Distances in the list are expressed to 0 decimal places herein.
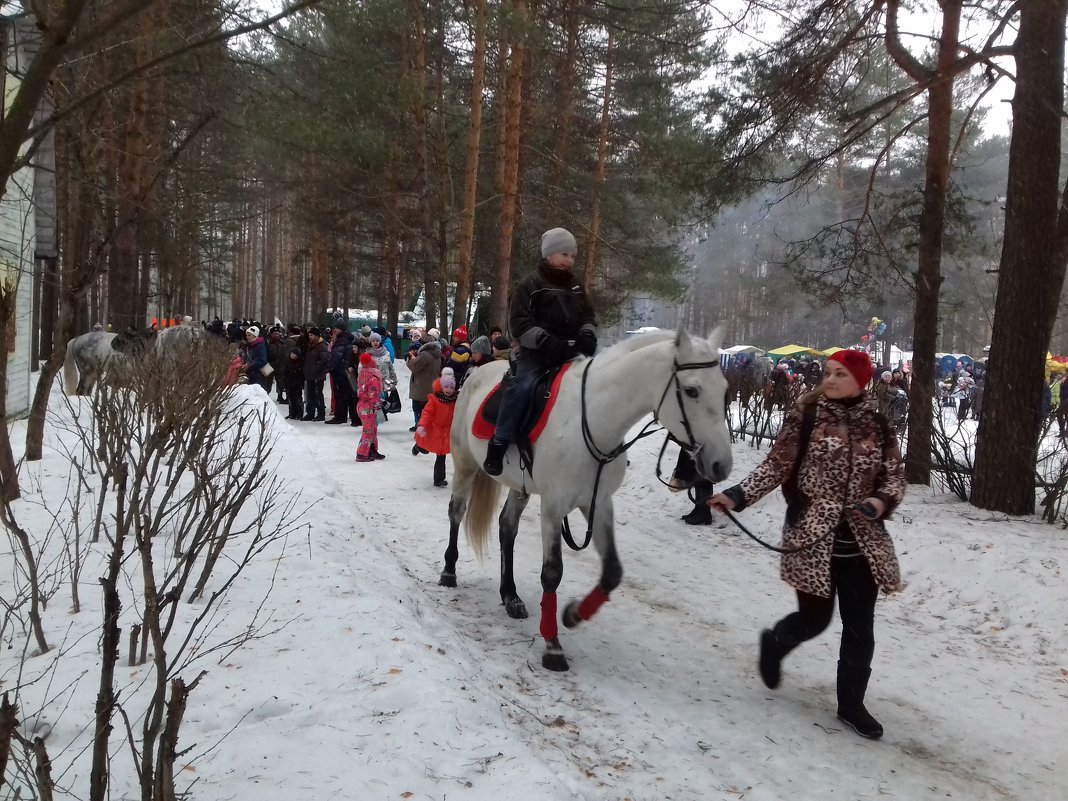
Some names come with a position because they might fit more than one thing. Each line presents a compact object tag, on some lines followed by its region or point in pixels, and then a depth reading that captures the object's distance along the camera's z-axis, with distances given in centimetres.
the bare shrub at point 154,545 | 195
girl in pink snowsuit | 1074
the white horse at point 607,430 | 371
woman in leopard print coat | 346
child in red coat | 864
